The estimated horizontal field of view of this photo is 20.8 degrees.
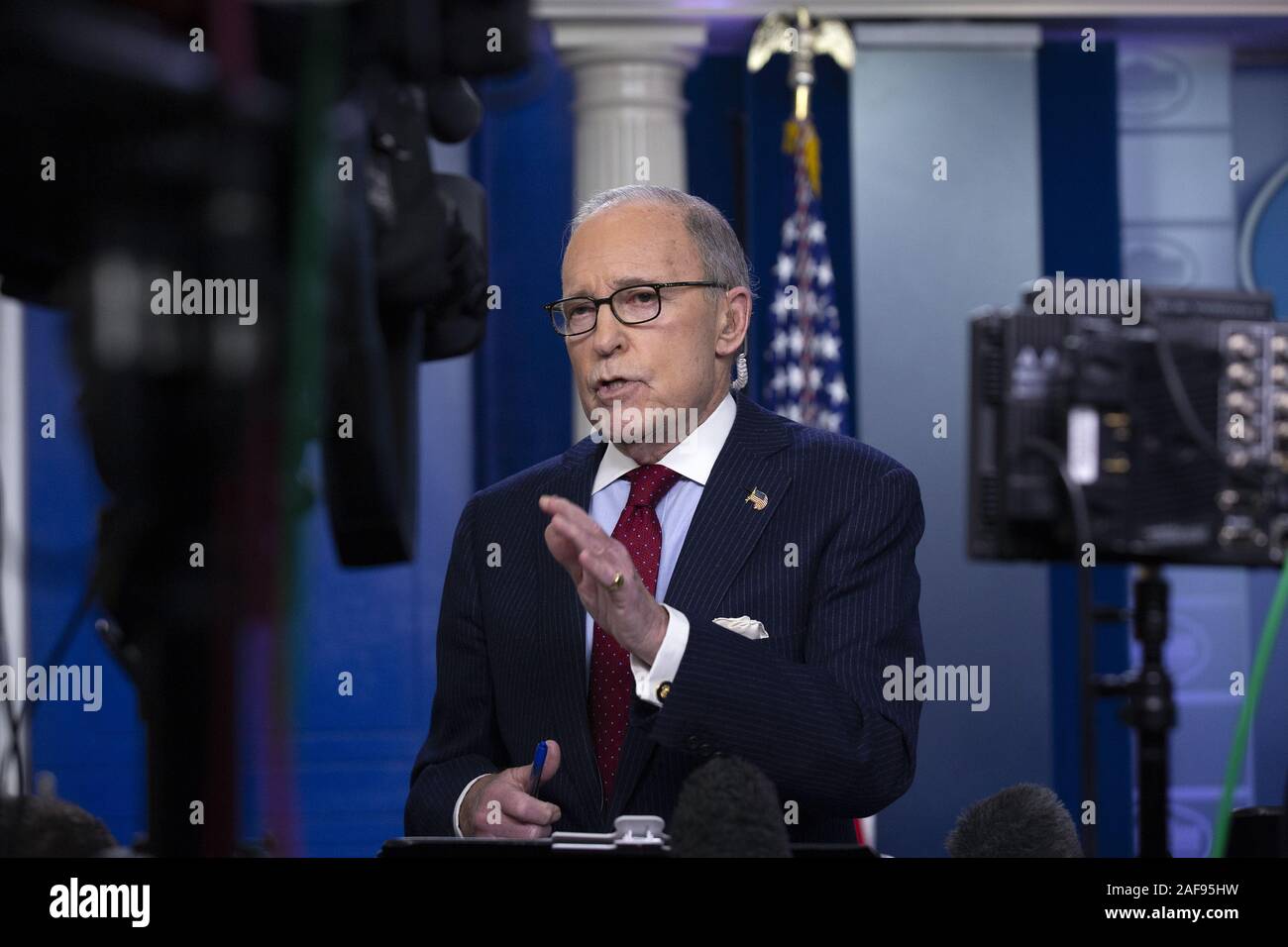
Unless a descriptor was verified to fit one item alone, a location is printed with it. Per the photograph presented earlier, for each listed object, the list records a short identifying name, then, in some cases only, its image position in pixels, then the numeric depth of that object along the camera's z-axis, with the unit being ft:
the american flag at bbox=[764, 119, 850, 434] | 16.42
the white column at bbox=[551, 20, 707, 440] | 16.85
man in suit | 9.11
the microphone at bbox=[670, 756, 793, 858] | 7.99
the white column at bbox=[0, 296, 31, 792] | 13.60
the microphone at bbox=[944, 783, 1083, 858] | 8.96
